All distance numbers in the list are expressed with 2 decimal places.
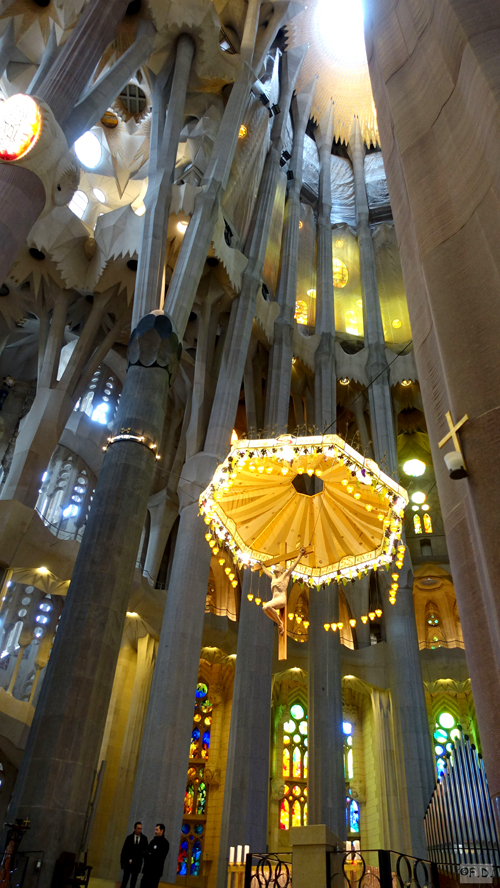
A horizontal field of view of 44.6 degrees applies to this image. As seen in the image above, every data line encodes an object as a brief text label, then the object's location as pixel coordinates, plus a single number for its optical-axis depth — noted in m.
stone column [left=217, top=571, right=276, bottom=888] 12.98
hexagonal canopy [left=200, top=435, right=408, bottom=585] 10.58
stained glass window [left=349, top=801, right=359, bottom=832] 19.21
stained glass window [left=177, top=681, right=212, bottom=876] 18.03
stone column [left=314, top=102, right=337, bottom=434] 20.47
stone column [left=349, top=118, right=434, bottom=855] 15.62
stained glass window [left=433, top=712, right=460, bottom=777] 19.99
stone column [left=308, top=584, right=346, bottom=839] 14.73
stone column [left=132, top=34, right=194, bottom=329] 13.18
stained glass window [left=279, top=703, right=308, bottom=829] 19.12
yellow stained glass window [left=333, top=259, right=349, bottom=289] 26.77
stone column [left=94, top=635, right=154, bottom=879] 15.33
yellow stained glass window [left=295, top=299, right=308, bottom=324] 24.05
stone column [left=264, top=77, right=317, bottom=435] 18.45
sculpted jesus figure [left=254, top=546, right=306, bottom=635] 9.75
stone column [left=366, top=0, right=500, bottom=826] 3.66
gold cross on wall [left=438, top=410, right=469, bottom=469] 3.85
